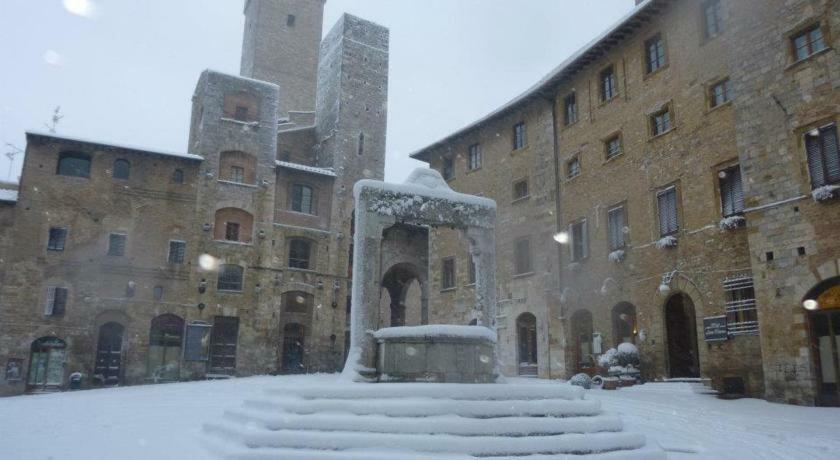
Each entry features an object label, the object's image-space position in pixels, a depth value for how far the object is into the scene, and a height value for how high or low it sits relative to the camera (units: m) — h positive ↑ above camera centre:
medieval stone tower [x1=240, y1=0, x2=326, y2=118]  40.94 +20.36
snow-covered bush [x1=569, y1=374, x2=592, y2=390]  17.97 -0.63
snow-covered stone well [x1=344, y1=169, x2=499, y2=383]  10.95 +1.16
